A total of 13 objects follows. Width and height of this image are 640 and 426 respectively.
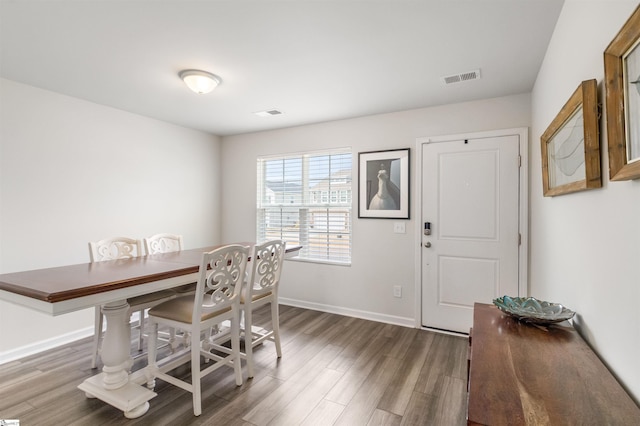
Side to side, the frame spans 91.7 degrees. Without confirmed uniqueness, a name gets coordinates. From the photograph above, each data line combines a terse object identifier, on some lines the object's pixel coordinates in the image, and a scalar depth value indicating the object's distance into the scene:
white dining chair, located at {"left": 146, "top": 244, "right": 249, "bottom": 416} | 1.98
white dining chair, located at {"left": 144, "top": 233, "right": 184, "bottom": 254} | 2.98
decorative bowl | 1.46
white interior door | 2.98
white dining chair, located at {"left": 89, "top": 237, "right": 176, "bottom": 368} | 2.44
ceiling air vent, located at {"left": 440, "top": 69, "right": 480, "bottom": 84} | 2.53
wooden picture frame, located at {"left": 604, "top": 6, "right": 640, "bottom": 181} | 0.86
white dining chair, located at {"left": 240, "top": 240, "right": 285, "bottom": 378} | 2.42
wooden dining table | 1.54
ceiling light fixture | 2.50
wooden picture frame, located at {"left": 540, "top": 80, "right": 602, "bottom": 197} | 1.19
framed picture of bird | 3.47
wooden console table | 0.85
